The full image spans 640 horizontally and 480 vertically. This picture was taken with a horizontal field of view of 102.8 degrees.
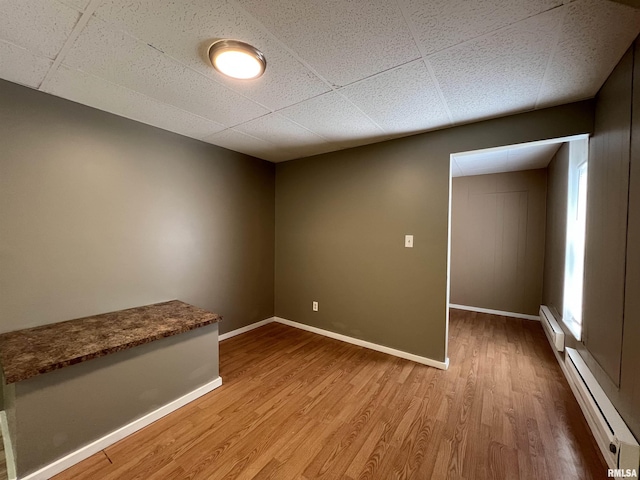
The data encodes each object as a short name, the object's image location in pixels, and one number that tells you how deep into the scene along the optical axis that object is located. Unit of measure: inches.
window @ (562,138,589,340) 104.8
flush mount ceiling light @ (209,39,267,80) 54.2
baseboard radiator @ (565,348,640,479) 48.7
